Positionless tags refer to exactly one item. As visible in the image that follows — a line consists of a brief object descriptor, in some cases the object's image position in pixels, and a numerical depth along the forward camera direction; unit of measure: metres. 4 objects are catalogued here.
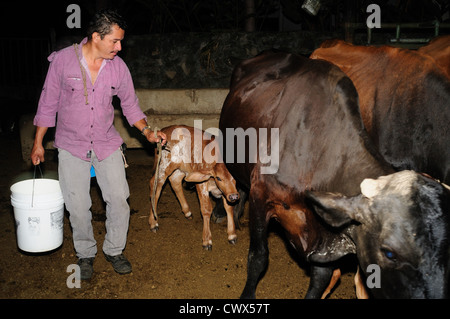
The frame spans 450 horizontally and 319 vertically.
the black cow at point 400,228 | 2.46
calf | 5.12
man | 3.64
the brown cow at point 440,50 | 4.05
